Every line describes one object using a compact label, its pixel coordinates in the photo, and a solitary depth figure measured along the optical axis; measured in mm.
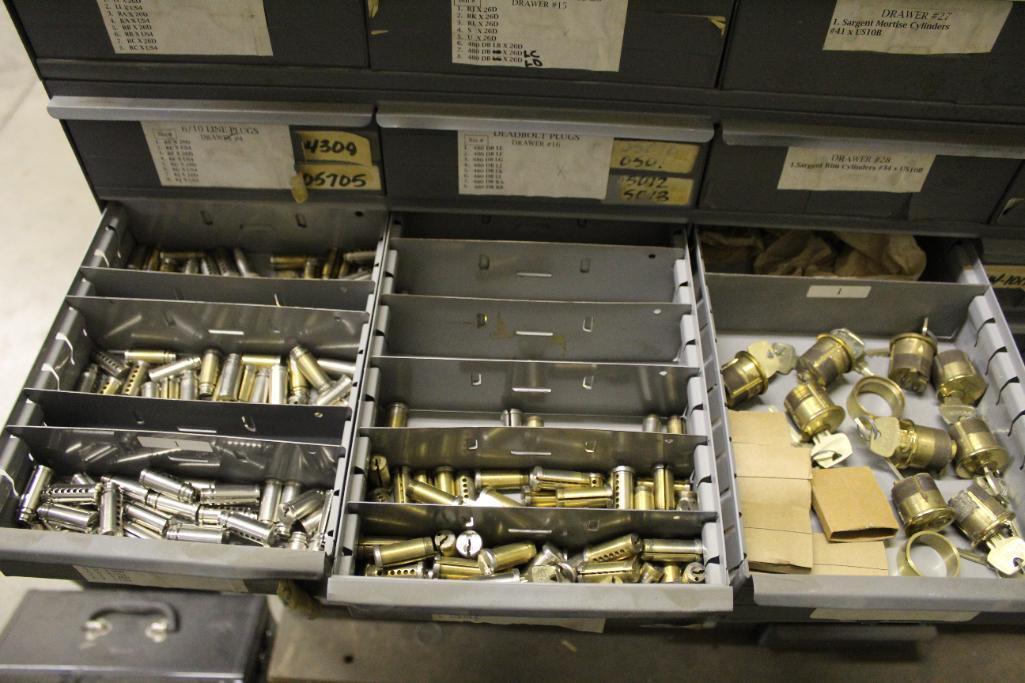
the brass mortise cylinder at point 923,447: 554
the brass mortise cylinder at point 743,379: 575
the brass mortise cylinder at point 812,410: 564
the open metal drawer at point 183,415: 455
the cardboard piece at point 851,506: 526
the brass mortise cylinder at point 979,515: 524
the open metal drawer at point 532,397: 451
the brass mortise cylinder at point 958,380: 580
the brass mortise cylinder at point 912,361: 593
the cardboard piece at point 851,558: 521
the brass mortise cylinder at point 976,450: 549
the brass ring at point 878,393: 584
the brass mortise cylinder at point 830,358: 594
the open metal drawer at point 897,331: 499
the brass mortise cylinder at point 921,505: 528
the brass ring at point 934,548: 518
